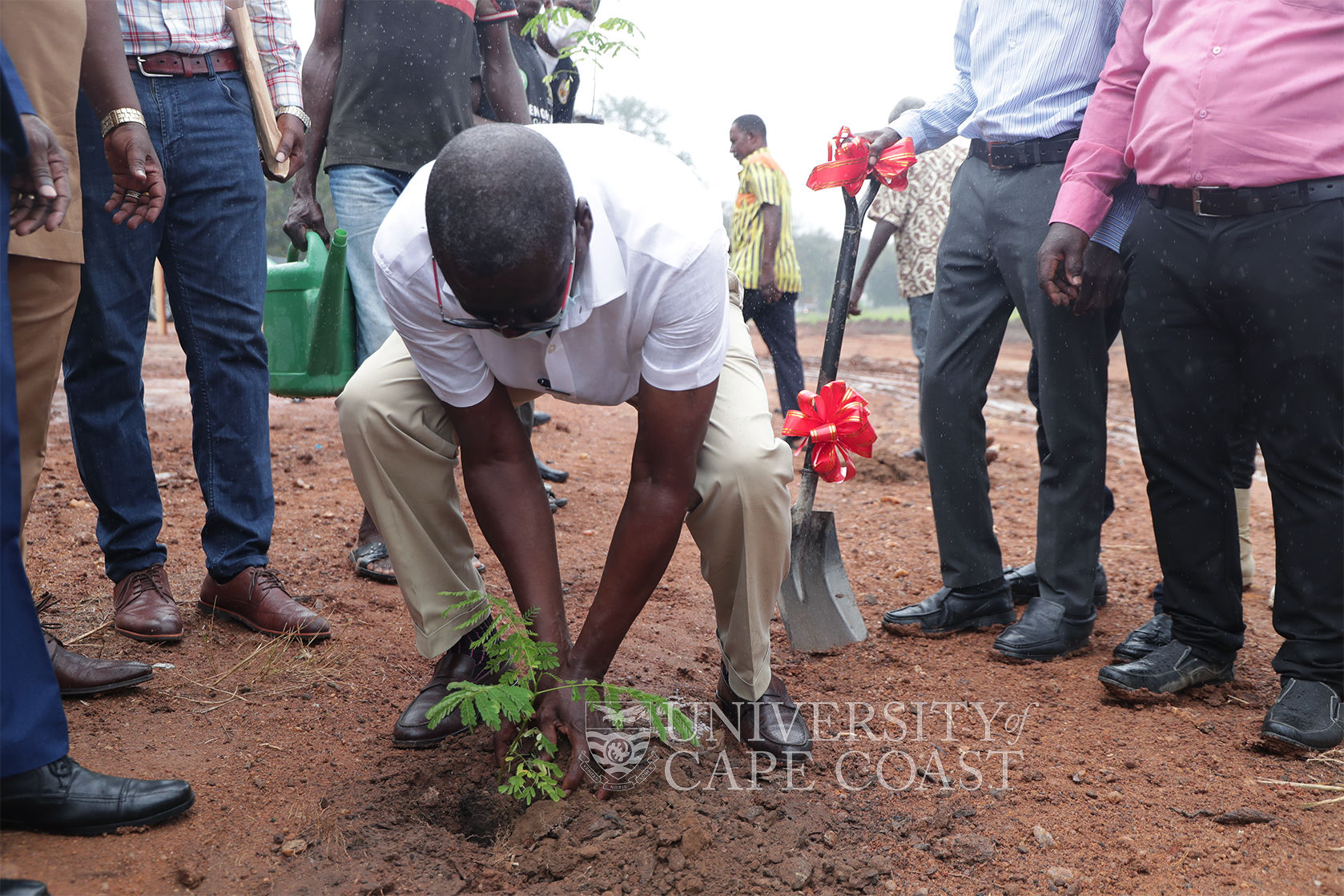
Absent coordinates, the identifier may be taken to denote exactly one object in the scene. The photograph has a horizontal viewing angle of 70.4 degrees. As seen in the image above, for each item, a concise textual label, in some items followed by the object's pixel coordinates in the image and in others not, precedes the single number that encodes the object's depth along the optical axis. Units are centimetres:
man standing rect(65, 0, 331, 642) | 242
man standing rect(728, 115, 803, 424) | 612
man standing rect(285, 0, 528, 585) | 326
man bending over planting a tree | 157
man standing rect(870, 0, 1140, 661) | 277
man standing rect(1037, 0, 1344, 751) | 218
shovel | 294
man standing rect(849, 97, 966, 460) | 579
